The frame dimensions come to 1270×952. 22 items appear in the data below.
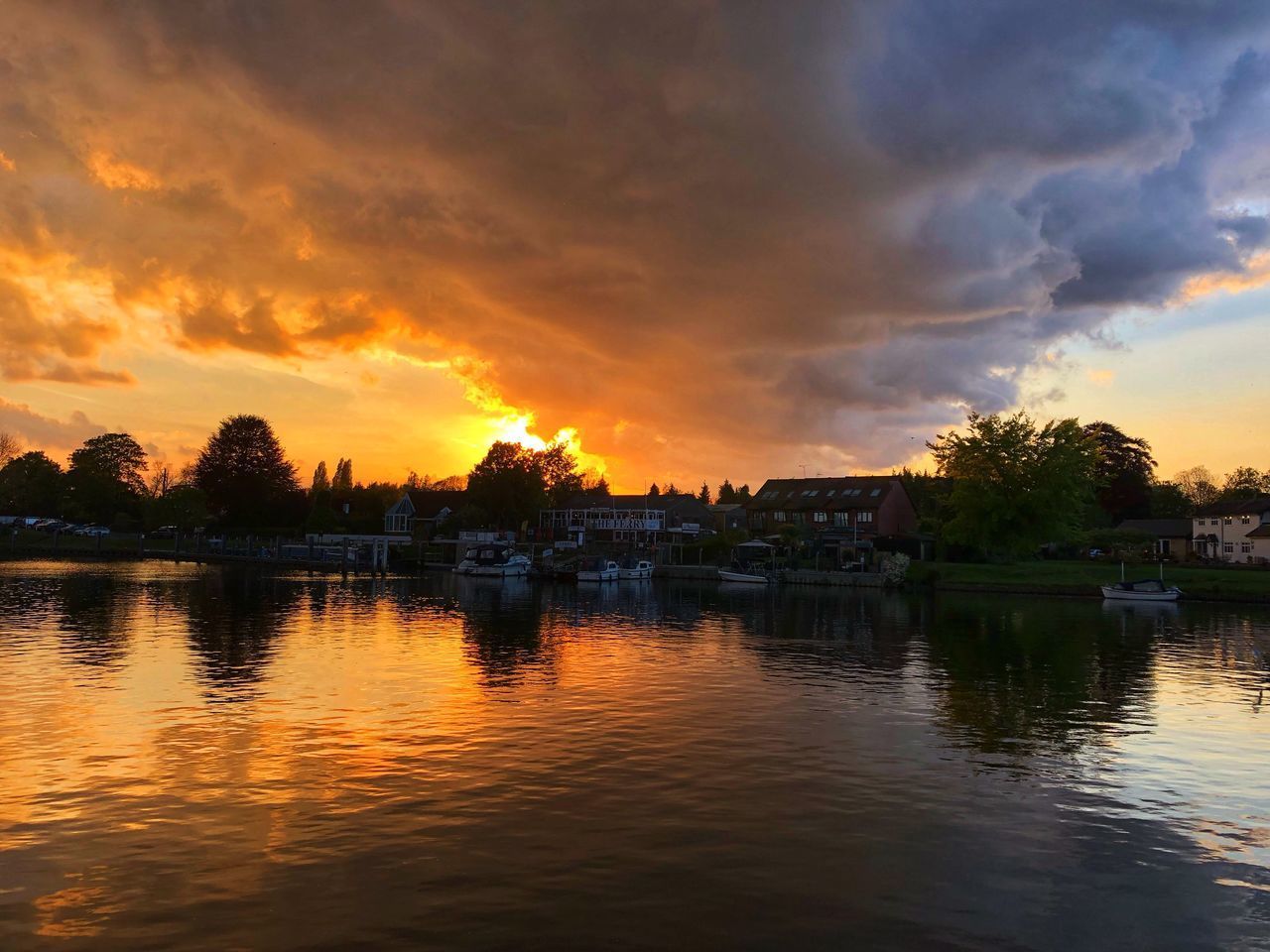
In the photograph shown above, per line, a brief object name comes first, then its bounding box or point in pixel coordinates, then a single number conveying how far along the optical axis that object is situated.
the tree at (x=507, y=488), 142.00
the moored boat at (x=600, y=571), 96.00
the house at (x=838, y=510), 118.50
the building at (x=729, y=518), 143.25
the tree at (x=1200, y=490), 174.75
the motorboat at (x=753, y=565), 95.67
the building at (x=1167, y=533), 112.12
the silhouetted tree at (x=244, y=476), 140.12
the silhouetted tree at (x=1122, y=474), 134.12
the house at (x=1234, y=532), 99.00
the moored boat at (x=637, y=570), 102.00
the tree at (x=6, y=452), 186.20
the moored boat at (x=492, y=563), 100.69
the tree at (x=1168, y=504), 140.75
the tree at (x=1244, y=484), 154.82
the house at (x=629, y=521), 139.50
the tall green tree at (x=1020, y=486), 91.75
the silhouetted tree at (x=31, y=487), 164.50
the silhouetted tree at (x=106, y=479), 161.25
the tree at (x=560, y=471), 176.88
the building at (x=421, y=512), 151.88
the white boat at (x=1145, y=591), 73.75
